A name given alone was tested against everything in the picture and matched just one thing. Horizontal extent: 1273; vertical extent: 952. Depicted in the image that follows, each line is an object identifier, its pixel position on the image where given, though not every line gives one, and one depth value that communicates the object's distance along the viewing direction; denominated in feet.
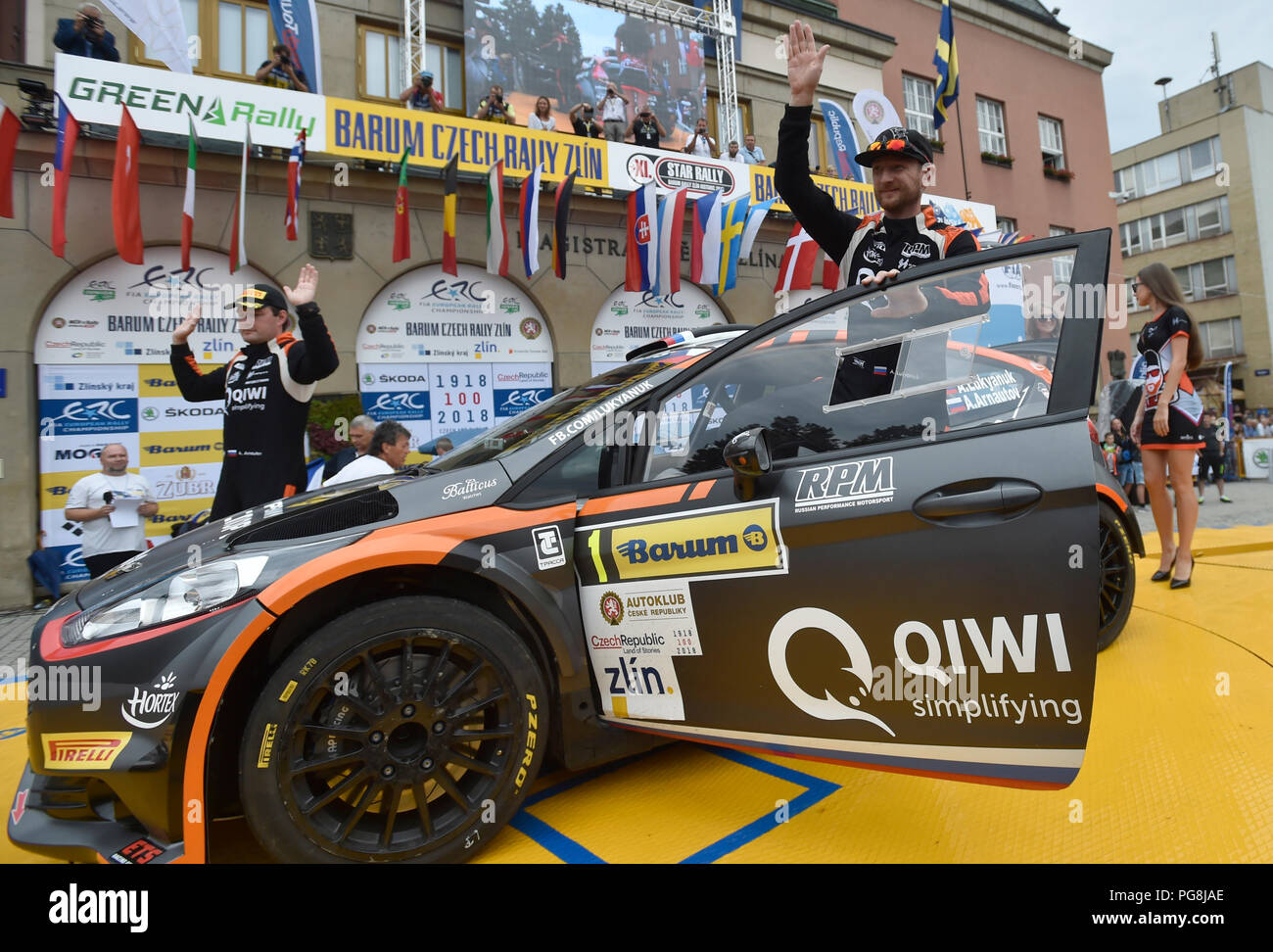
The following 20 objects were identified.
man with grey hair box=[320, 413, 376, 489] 18.12
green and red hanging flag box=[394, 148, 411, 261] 27.58
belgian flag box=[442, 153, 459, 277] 27.53
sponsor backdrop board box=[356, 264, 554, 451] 29.86
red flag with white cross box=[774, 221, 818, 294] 36.50
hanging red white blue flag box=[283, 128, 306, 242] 25.40
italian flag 23.53
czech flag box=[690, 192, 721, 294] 33.22
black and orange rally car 5.27
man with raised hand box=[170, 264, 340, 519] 11.50
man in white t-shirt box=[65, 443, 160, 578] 17.11
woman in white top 32.37
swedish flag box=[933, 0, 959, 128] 36.04
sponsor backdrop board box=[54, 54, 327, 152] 23.29
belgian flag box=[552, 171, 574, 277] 29.86
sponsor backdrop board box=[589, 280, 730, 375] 35.09
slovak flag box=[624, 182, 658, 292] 31.73
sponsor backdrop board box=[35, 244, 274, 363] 24.72
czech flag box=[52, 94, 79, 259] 22.21
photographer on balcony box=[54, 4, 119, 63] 24.06
